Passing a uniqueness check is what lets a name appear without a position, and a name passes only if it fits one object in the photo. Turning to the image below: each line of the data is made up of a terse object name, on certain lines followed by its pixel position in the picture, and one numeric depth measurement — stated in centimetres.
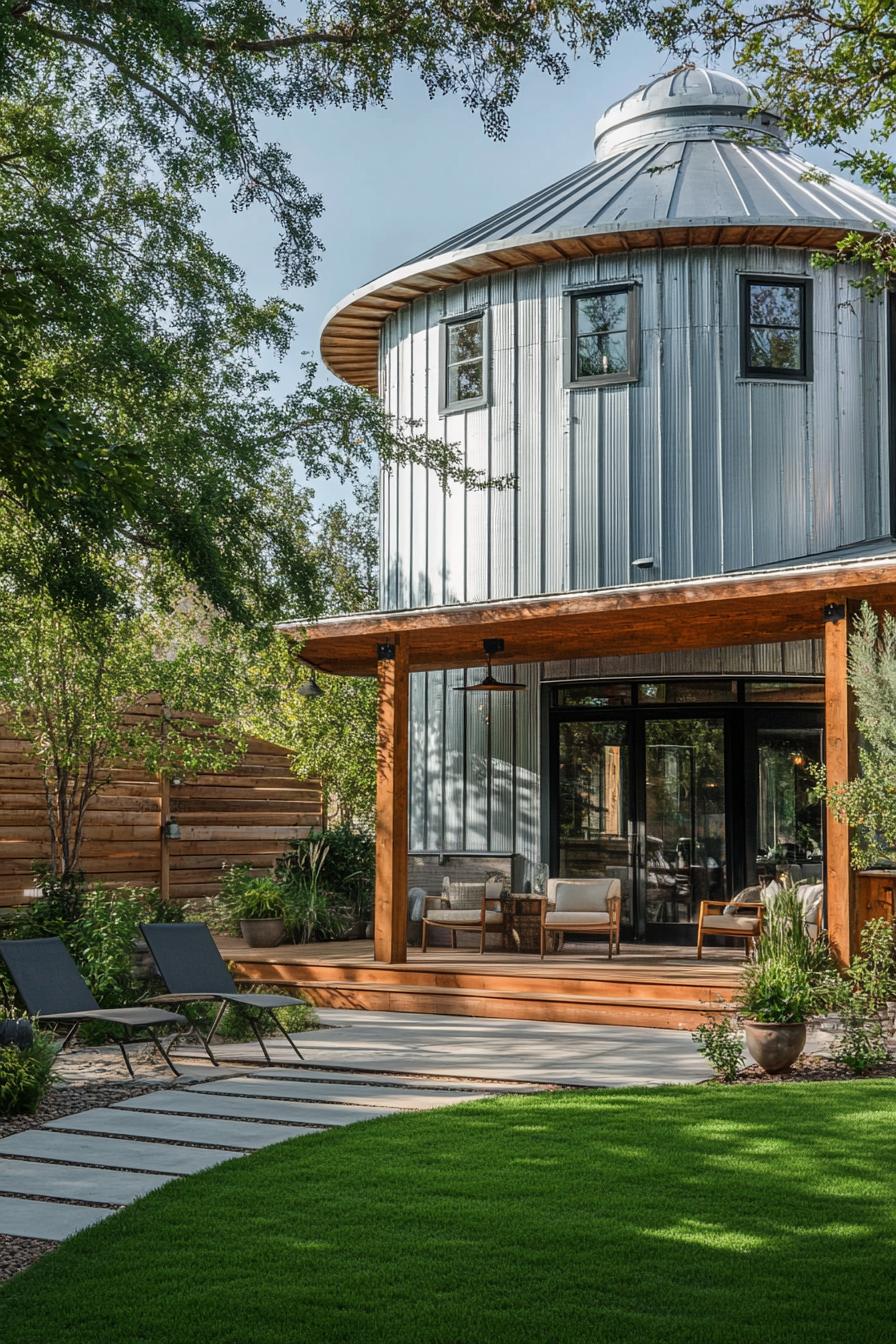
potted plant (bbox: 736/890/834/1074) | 754
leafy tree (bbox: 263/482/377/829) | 1783
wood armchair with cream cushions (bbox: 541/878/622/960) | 1175
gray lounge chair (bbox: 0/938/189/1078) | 759
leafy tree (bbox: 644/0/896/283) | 855
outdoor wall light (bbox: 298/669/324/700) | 1316
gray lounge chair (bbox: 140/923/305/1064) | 847
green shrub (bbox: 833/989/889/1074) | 754
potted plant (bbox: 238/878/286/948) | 1370
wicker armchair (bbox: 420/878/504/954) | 1235
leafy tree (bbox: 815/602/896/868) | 839
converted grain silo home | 1307
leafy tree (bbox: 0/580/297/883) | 1105
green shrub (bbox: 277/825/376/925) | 1511
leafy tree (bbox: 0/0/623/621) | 786
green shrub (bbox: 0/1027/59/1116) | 662
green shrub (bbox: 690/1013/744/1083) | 741
